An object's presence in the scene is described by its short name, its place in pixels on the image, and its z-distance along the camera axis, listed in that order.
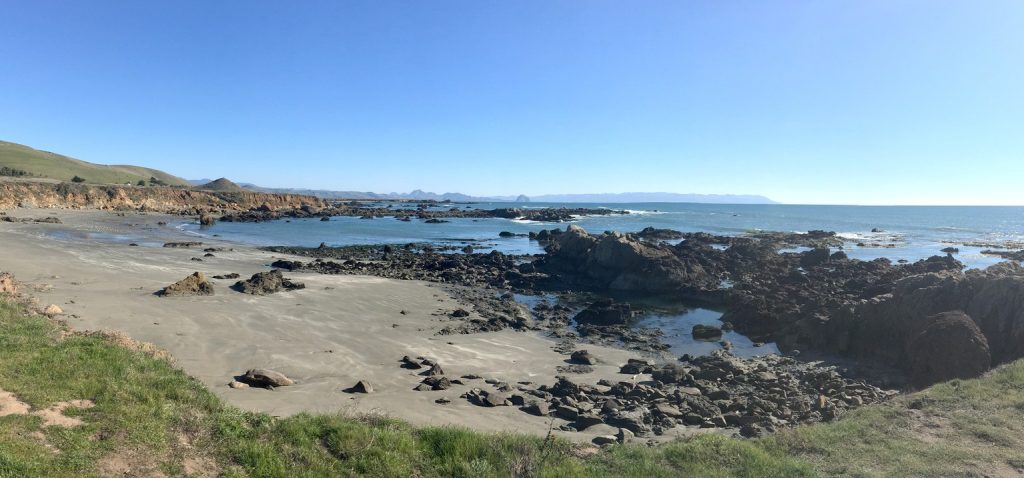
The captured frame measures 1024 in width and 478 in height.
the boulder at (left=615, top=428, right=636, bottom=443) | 10.92
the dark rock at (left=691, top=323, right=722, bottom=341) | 22.84
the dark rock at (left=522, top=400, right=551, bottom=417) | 12.79
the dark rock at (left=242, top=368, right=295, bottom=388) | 13.27
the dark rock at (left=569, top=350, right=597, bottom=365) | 17.91
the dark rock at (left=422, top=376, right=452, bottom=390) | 14.27
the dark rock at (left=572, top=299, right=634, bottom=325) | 24.69
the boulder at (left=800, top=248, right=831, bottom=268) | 42.91
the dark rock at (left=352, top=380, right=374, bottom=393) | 13.50
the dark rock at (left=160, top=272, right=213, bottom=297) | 22.75
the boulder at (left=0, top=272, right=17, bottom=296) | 15.63
